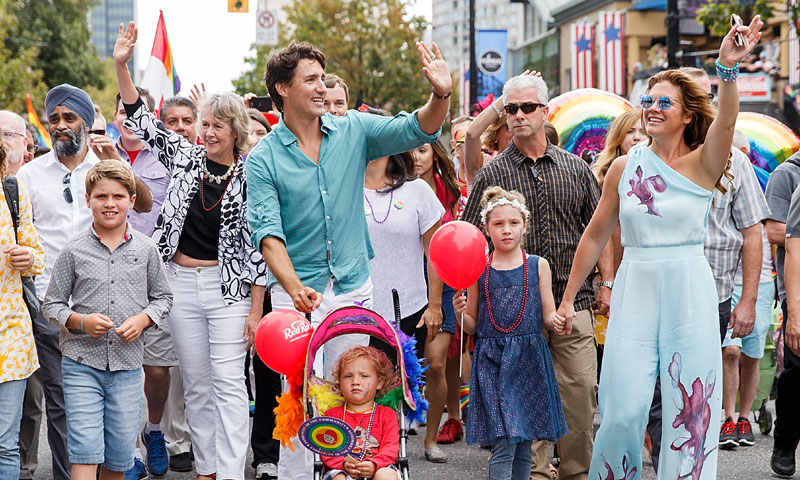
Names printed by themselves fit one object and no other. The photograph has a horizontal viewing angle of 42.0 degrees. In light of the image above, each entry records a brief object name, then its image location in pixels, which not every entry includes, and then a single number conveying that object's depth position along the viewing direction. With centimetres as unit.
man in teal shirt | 526
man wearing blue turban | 658
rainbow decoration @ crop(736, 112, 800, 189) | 1025
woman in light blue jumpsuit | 489
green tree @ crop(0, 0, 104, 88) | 4338
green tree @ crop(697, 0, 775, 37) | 1699
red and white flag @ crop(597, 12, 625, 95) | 2917
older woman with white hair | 624
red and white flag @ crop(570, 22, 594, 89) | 3112
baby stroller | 512
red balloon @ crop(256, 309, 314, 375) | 505
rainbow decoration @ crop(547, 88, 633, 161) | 1088
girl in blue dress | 593
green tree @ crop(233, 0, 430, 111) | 3659
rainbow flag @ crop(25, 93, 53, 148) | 1588
